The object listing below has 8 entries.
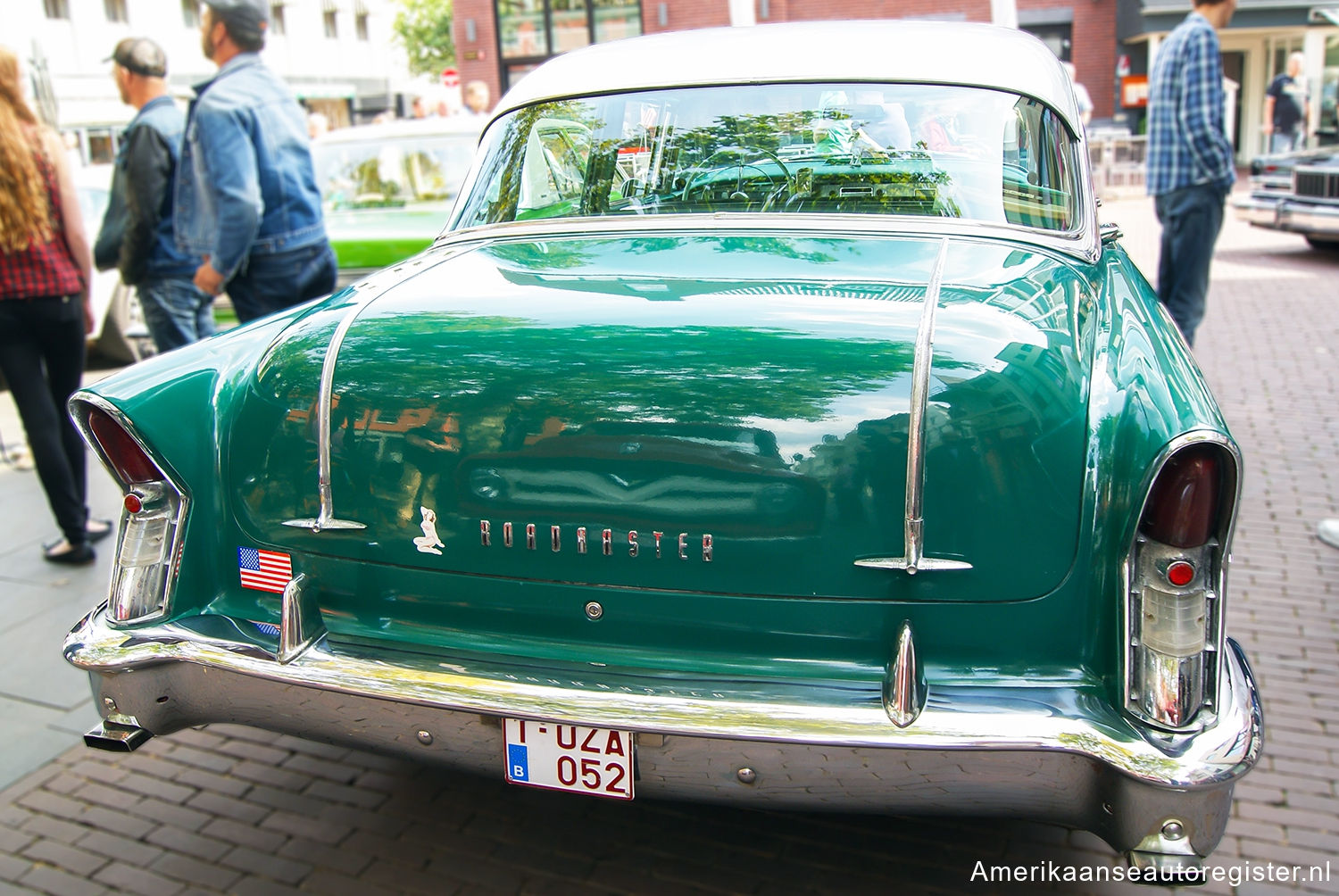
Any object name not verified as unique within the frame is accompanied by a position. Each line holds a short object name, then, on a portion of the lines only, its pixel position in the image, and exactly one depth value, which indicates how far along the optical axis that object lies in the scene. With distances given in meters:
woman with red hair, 4.55
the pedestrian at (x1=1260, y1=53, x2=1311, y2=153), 17.84
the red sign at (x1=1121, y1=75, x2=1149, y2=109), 23.95
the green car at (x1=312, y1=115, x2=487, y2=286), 7.93
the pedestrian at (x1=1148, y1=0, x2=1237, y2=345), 5.93
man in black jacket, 4.95
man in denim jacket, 4.53
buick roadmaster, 2.11
